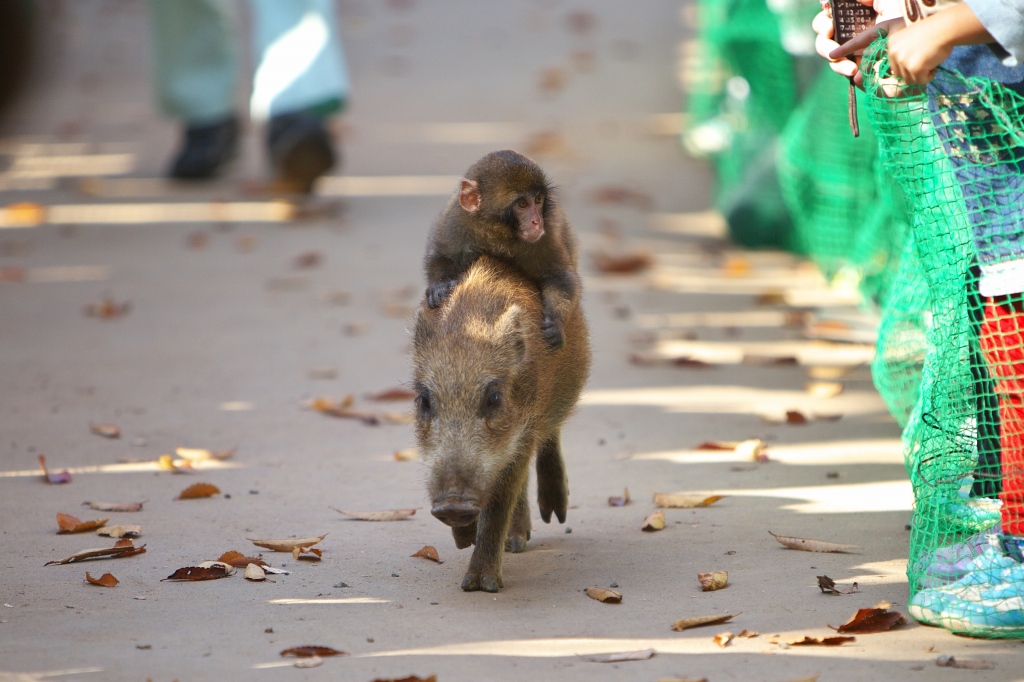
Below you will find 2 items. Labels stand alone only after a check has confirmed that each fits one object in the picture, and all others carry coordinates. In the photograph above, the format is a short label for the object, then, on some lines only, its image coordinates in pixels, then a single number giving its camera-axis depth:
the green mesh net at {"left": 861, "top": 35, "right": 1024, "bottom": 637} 7.99
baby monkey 9.19
